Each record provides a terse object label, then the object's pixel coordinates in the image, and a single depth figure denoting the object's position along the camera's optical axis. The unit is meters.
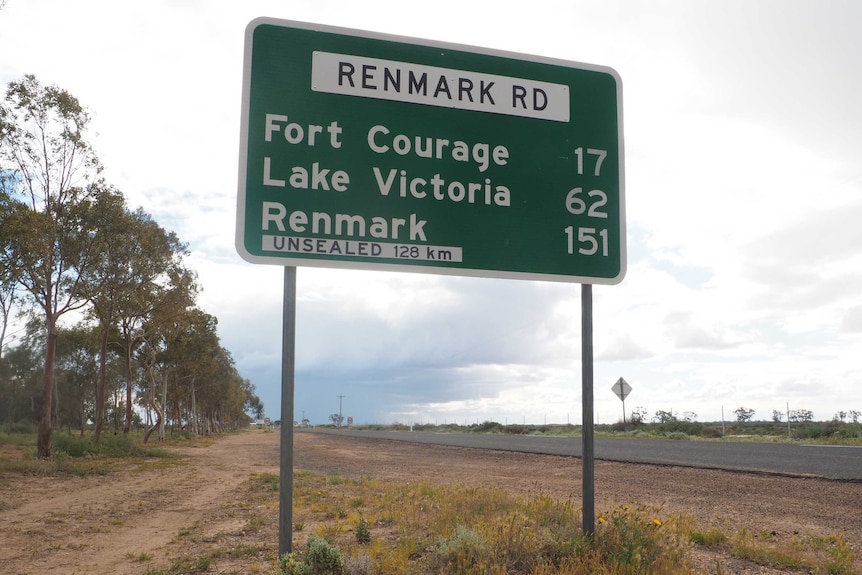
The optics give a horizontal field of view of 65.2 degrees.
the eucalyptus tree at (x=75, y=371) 48.66
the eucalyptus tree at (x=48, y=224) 25.23
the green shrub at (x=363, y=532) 8.36
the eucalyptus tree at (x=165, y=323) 37.31
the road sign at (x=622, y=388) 37.26
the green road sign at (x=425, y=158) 5.76
